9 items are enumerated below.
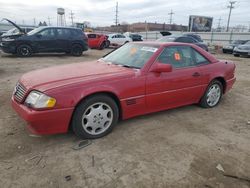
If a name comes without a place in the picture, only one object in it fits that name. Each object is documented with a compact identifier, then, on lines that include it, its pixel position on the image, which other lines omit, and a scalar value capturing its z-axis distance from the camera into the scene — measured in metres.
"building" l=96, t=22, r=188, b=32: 69.96
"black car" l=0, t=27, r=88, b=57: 11.93
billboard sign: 50.09
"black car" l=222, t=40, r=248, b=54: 20.58
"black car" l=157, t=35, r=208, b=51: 14.47
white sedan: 22.95
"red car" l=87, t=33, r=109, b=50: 20.62
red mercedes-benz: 3.05
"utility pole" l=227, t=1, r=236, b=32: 62.00
